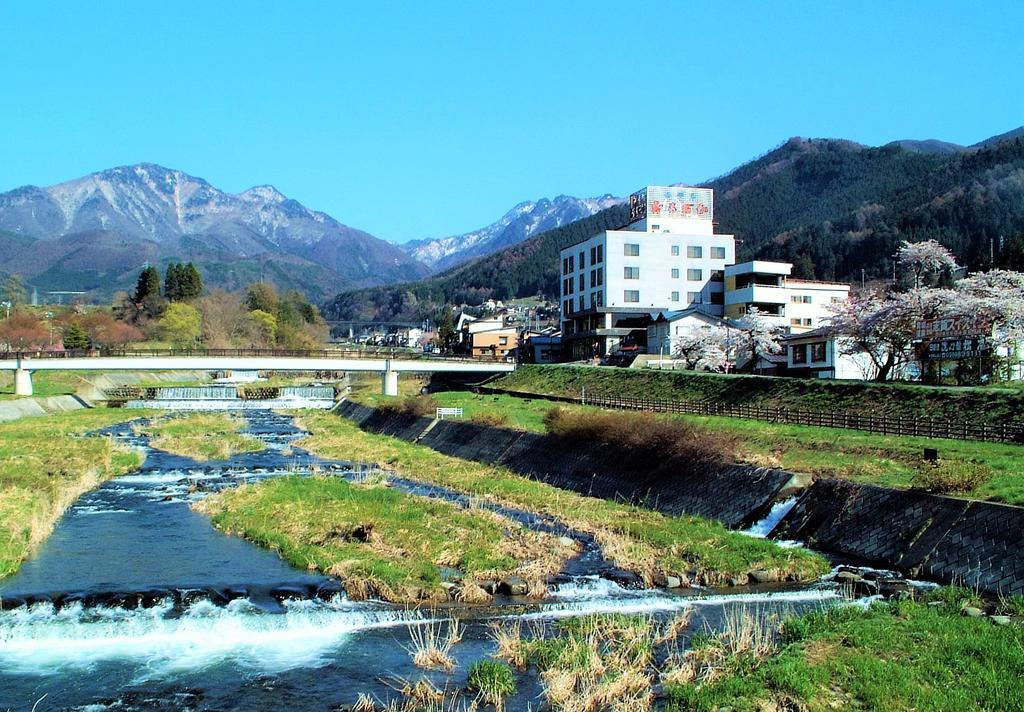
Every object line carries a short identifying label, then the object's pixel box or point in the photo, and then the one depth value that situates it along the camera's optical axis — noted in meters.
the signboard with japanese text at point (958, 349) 40.28
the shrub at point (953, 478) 19.56
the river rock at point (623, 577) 17.89
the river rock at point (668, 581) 17.75
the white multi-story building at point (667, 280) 78.31
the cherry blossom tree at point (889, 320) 40.00
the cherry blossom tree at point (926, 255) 58.53
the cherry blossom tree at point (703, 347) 65.00
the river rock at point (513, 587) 17.17
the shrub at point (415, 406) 53.54
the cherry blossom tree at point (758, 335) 63.59
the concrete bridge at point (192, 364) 69.81
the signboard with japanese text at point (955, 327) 39.59
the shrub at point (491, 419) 43.68
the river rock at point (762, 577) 18.05
